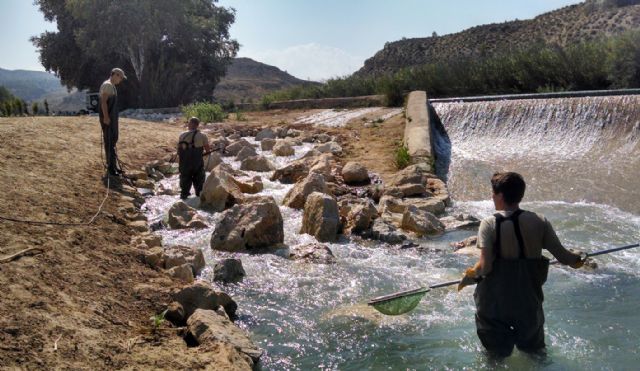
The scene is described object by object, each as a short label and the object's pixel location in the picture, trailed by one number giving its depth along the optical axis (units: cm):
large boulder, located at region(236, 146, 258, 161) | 1279
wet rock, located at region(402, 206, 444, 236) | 794
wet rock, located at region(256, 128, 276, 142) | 1553
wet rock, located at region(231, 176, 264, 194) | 986
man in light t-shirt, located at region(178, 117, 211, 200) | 944
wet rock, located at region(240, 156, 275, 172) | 1184
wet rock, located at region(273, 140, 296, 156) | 1337
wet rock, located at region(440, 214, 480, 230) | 819
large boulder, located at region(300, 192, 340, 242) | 762
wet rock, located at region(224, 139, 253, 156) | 1354
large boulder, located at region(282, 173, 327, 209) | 902
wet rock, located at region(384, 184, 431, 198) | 949
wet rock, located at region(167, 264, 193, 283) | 573
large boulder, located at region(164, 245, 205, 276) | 605
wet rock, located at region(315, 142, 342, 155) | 1296
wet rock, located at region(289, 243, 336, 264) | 678
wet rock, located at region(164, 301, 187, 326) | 473
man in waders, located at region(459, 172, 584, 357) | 362
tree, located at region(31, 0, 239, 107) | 2589
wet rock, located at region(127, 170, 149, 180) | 1030
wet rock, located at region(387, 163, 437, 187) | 990
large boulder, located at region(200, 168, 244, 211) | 893
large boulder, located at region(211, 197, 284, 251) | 716
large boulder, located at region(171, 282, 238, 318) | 491
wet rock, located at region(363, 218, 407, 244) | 754
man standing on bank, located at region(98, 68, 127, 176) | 905
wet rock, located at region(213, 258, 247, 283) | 607
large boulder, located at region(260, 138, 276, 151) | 1411
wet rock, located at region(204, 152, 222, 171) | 1155
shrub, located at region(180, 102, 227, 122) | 1941
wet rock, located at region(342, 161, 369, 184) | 1068
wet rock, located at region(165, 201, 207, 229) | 798
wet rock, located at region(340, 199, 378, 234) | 795
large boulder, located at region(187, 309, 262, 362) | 420
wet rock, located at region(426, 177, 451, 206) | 959
